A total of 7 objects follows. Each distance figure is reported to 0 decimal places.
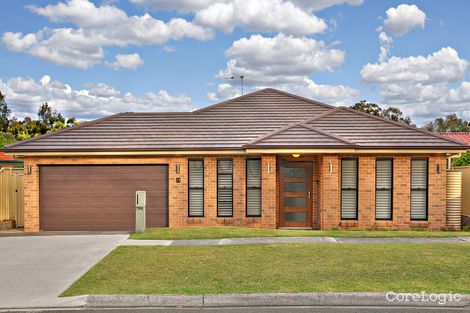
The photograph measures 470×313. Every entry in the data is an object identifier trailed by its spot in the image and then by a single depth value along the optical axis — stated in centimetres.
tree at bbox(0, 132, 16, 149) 3954
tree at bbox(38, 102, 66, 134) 4606
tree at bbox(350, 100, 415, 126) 5472
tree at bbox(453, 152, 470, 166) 2439
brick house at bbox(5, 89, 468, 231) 1630
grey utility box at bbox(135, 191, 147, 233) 1397
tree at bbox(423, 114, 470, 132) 7619
